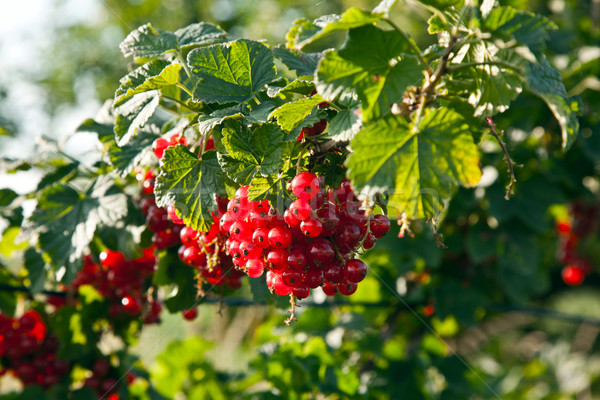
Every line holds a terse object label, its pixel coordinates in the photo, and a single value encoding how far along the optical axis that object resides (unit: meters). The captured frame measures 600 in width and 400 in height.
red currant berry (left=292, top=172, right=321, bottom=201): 0.70
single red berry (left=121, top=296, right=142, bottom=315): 0.84
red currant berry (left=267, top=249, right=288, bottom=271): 0.71
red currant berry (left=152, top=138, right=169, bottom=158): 0.76
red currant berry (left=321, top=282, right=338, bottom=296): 0.72
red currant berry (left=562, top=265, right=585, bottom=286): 1.66
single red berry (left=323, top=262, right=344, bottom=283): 0.71
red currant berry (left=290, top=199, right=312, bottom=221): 0.70
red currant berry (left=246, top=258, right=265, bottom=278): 0.72
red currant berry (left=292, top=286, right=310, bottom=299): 0.72
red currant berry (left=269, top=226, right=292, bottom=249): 0.71
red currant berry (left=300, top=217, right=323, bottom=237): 0.70
